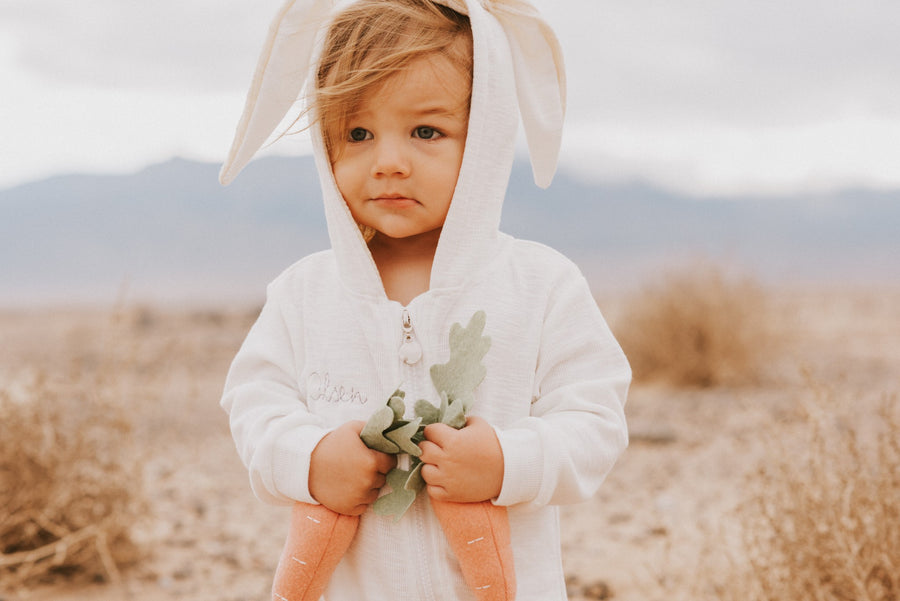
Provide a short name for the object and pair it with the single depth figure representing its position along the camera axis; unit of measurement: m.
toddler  1.73
